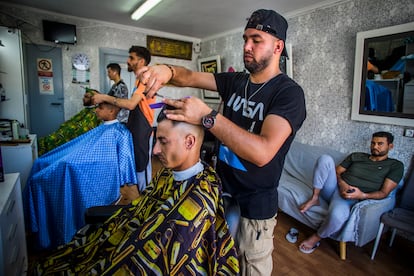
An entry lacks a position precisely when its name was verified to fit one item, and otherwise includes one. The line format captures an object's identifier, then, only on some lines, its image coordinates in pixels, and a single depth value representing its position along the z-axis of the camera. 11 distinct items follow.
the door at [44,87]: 3.79
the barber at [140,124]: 2.12
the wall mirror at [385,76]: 2.19
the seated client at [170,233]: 0.85
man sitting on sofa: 2.02
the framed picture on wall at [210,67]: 4.58
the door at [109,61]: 4.31
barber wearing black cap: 0.90
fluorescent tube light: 3.08
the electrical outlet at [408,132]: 2.22
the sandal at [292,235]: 2.21
